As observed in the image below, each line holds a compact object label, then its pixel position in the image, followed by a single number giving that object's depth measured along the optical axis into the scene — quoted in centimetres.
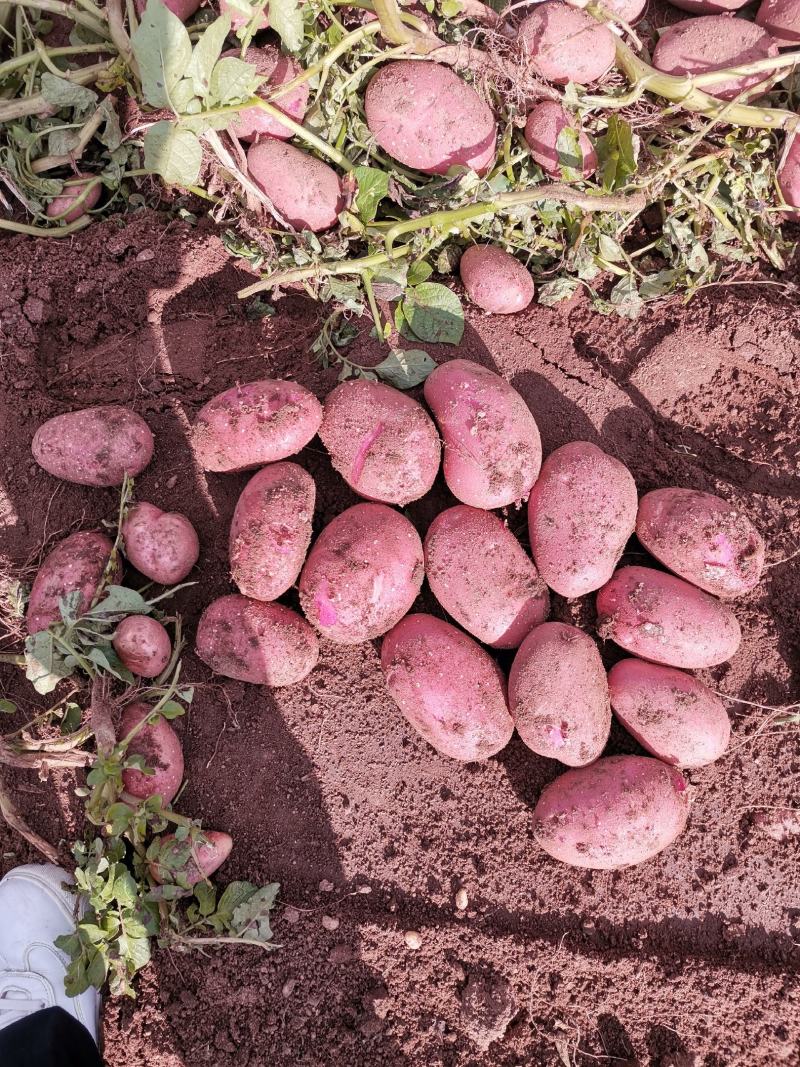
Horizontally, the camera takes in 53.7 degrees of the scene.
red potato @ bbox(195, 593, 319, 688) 58
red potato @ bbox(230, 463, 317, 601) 58
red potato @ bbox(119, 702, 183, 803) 57
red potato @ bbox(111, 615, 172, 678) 57
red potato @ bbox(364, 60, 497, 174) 62
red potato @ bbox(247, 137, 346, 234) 63
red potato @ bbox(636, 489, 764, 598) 60
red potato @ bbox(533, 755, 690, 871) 56
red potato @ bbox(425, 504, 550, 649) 59
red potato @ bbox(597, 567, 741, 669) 59
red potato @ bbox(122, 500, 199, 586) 59
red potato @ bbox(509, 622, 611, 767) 57
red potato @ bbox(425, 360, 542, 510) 59
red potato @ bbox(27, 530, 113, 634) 58
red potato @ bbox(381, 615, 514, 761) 57
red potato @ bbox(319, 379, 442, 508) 59
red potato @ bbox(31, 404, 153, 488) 61
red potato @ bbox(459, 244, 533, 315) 65
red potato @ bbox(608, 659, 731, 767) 59
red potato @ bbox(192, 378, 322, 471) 59
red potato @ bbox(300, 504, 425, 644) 57
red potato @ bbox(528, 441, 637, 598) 59
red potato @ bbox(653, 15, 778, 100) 65
